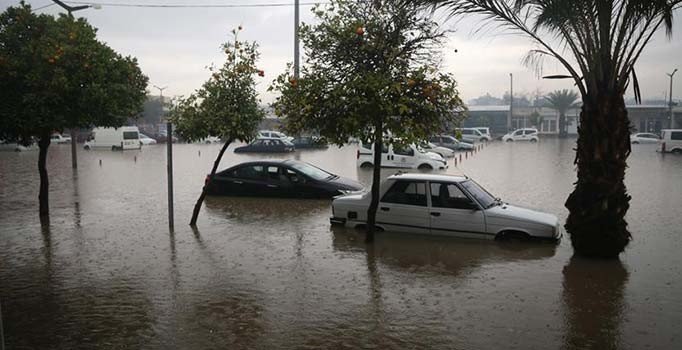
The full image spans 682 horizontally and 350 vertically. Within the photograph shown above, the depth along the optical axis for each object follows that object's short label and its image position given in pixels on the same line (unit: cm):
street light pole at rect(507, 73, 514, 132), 7896
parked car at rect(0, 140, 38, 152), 4493
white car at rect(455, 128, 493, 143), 5914
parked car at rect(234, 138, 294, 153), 4209
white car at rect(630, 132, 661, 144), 4899
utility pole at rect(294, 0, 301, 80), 3080
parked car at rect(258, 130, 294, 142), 5281
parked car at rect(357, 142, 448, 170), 2597
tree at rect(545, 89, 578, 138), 7025
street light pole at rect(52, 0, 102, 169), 2250
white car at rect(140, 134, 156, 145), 5528
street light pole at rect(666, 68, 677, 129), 5799
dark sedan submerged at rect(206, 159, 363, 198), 1667
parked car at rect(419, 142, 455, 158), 3389
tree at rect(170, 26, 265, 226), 1216
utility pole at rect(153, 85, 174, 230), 1190
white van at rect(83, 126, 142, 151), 4656
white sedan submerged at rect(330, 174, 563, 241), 1043
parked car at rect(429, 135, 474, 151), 4141
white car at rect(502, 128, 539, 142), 5631
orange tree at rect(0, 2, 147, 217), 1206
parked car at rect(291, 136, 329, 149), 4526
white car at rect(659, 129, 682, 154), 3634
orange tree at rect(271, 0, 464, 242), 992
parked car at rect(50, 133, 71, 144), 5709
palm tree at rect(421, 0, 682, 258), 891
